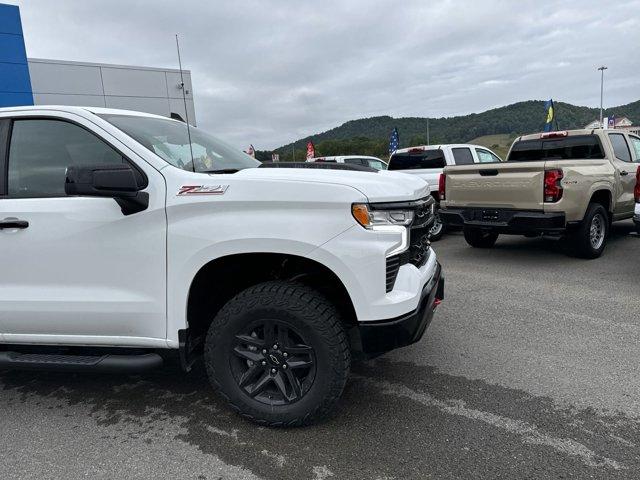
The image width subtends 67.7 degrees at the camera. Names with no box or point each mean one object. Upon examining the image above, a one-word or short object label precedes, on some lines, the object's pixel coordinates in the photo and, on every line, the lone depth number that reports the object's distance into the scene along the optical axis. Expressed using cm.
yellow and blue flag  2328
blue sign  1400
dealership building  1415
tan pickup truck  643
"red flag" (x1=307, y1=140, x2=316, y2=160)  2728
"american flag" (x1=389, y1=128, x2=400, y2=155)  2825
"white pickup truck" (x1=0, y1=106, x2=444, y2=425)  257
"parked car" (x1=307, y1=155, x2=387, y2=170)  1445
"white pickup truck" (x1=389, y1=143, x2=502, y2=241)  1037
